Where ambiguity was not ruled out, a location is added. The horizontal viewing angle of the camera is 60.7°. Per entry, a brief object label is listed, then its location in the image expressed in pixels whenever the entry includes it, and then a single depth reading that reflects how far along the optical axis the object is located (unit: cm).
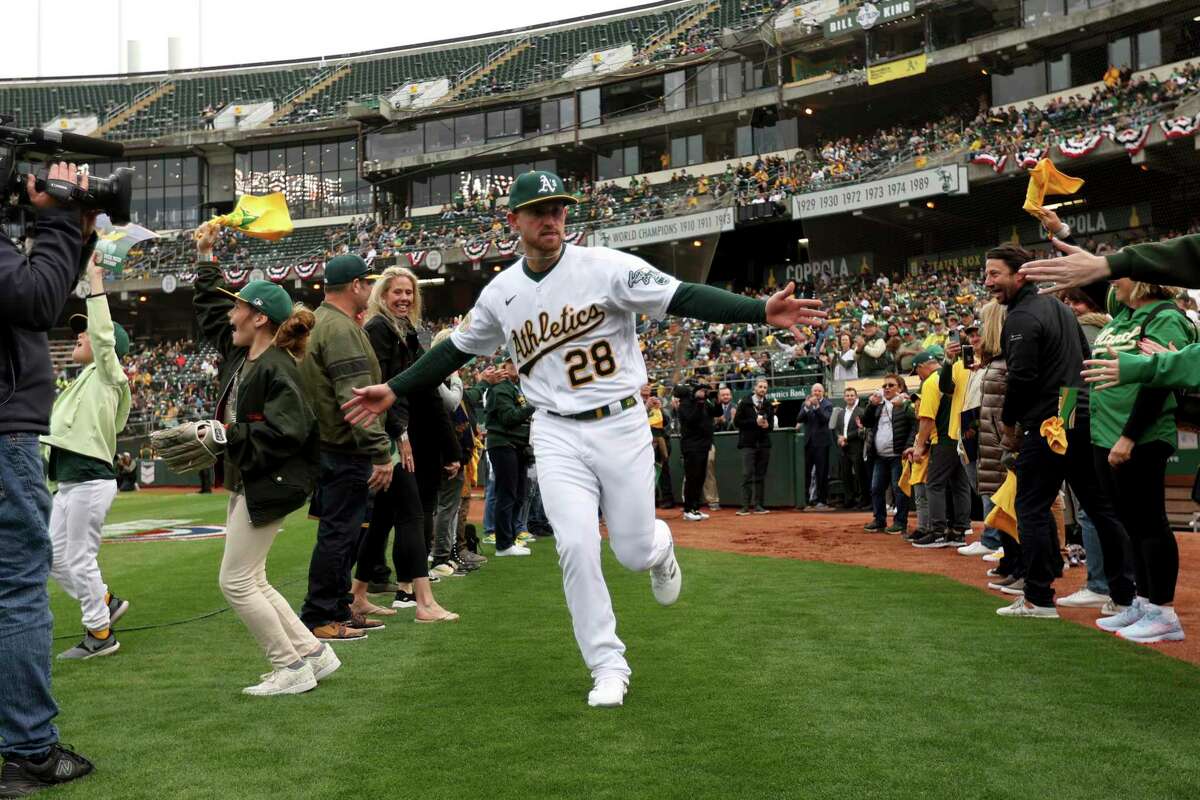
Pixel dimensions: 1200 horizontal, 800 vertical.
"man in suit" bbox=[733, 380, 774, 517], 1559
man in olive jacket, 537
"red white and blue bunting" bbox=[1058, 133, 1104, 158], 2614
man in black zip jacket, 581
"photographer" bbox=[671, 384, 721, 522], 1545
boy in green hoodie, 550
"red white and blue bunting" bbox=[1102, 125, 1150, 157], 2527
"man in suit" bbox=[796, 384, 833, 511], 1562
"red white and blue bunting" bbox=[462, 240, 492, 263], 3881
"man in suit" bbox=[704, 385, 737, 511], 1766
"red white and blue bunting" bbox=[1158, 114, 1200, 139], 2411
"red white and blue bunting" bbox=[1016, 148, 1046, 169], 2691
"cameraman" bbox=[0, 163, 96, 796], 314
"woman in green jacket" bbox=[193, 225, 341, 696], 432
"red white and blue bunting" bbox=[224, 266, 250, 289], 4234
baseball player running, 419
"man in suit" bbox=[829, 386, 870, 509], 1502
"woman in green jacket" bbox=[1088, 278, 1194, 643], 494
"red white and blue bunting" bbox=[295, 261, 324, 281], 4162
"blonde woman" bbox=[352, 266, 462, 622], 601
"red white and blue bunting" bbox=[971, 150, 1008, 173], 2795
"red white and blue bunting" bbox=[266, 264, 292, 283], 4150
